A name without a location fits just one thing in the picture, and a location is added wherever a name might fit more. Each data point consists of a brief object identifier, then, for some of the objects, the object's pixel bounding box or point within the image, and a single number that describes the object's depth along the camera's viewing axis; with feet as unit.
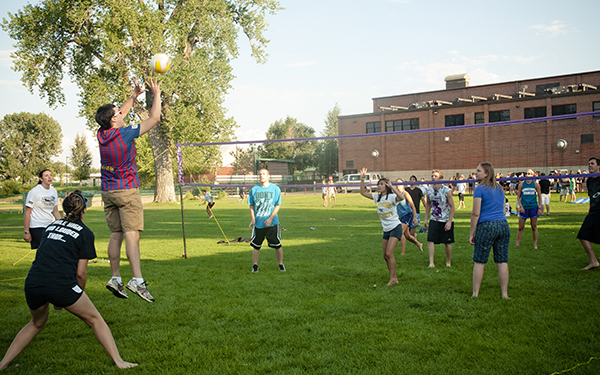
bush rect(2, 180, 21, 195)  141.69
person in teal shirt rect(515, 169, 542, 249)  34.09
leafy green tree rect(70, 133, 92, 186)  292.20
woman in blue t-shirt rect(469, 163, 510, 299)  19.36
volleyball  19.86
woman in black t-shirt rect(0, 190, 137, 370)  11.80
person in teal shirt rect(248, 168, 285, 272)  27.40
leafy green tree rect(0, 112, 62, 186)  228.43
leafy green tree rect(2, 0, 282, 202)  87.25
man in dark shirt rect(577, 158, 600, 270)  25.29
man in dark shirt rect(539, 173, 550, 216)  48.42
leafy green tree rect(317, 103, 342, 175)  321.73
